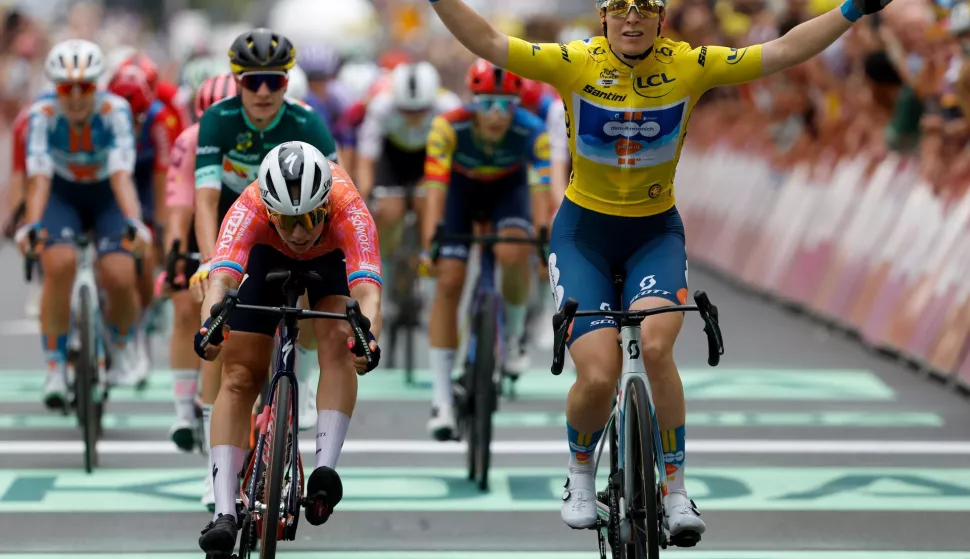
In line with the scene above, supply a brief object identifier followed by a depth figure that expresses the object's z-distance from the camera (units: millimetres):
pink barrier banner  28125
